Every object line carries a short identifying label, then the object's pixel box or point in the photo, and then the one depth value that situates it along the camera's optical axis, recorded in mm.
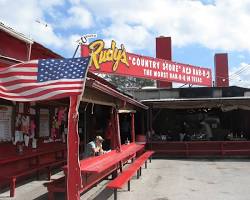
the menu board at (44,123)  7259
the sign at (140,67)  11685
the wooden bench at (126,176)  4640
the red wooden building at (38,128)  5052
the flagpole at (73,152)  3769
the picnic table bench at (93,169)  4537
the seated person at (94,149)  6100
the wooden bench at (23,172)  5282
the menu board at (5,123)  5864
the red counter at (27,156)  5842
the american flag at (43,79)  3757
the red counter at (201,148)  10919
